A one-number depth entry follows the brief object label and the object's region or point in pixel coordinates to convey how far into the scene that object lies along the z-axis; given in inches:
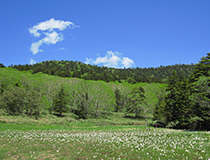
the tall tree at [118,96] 3619.6
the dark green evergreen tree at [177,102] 1581.9
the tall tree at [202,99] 1021.2
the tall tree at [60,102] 2474.4
